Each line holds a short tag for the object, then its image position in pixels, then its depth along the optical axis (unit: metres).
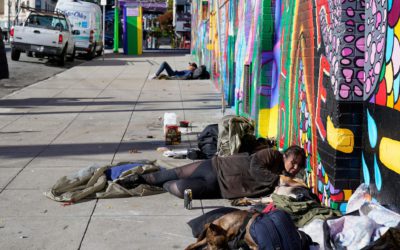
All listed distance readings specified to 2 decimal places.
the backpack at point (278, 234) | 4.05
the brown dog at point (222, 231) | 4.50
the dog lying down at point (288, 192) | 5.49
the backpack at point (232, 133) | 7.59
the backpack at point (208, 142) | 8.23
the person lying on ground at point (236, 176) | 6.11
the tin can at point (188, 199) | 5.96
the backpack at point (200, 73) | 21.27
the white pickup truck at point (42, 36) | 24.81
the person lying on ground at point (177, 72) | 21.08
